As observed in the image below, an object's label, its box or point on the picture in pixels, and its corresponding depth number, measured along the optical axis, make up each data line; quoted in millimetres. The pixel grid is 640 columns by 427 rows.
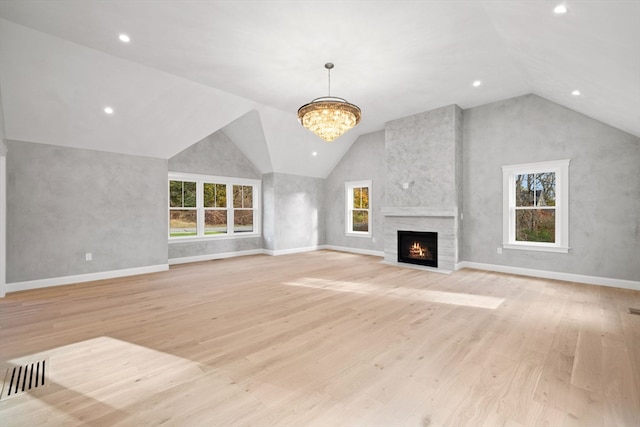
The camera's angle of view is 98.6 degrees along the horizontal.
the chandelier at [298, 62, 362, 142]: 3791
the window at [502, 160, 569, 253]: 4910
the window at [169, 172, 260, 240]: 6730
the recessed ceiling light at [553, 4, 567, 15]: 2311
